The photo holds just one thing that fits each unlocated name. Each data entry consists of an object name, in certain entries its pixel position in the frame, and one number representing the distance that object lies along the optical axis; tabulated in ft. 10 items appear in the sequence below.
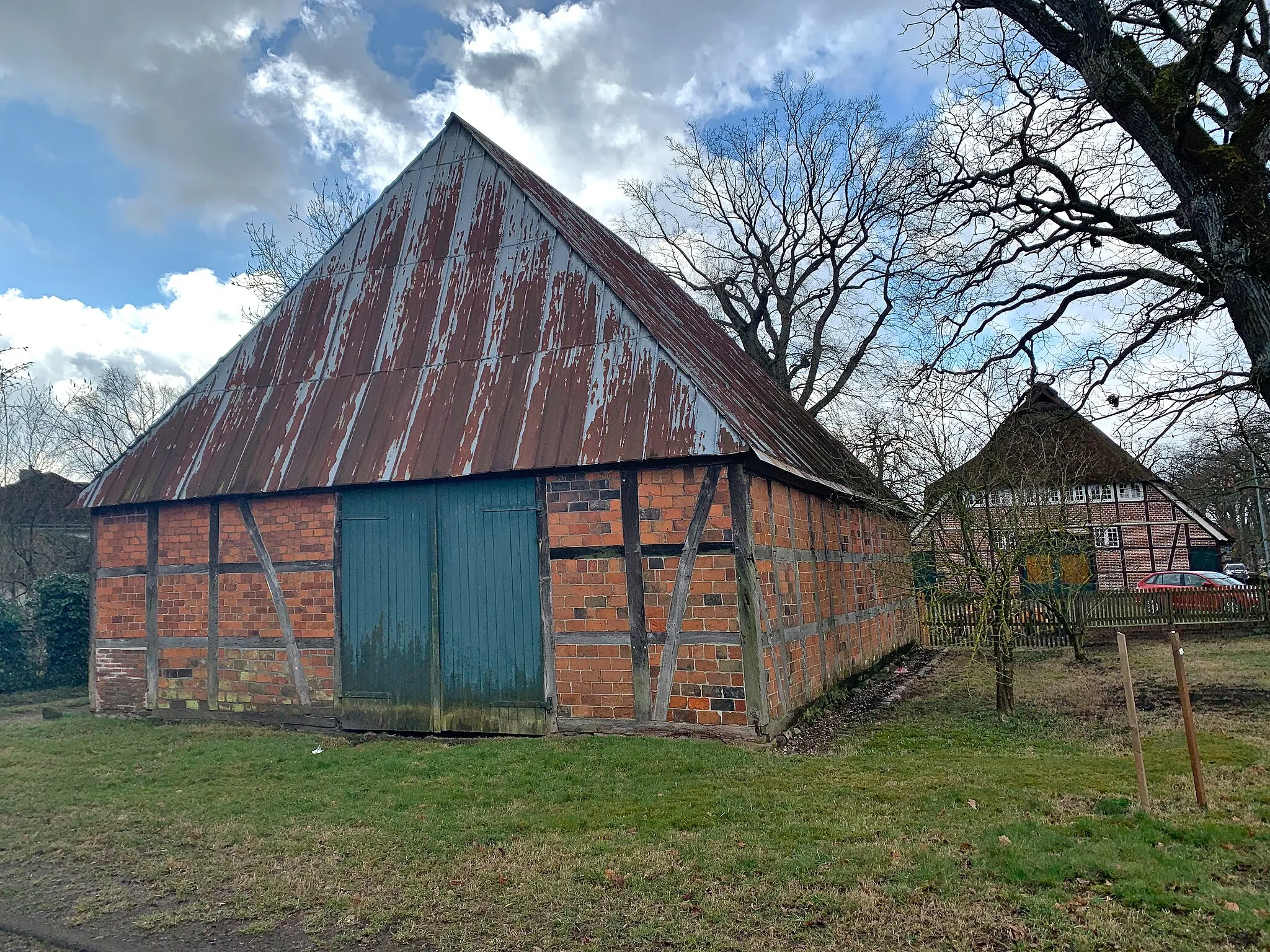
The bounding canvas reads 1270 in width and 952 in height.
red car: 64.44
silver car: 118.17
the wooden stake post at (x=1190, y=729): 18.49
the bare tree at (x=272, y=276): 85.97
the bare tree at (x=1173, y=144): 25.57
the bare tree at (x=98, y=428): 105.60
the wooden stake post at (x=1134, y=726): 18.67
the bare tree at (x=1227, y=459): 32.63
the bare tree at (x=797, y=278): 84.17
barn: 29.32
